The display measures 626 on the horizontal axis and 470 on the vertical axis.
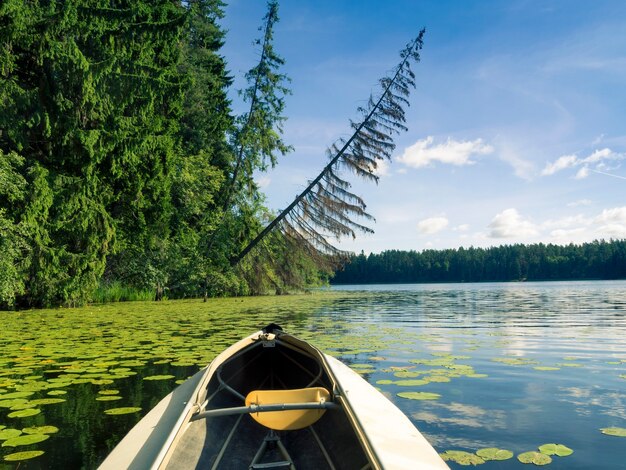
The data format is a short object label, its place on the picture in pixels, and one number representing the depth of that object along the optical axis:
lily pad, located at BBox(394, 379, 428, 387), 5.39
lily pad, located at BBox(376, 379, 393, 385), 5.41
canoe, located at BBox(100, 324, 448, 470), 2.60
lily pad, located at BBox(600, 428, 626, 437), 3.71
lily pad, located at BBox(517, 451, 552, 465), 3.17
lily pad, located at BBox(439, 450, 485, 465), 3.17
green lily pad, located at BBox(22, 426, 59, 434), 3.82
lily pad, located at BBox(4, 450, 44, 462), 3.29
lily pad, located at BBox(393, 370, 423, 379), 5.82
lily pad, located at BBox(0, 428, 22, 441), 3.68
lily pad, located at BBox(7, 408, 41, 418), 4.21
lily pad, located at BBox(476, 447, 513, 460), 3.24
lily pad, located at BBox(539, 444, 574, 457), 3.35
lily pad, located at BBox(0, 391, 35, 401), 4.82
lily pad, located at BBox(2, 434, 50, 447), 3.55
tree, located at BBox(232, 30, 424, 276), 22.98
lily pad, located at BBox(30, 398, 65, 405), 4.66
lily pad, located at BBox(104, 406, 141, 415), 4.34
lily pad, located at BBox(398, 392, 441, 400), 4.81
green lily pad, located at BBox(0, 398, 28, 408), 4.54
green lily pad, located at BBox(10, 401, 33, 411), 4.45
